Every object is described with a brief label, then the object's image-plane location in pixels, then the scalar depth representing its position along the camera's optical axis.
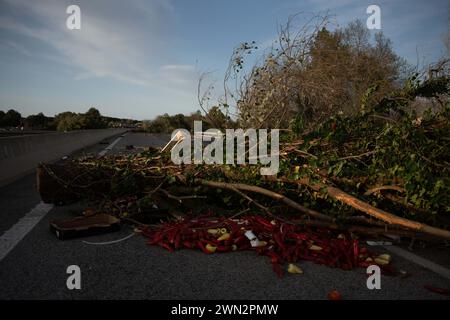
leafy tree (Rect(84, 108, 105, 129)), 65.94
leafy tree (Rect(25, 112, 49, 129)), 83.31
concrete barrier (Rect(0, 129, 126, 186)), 8.59
